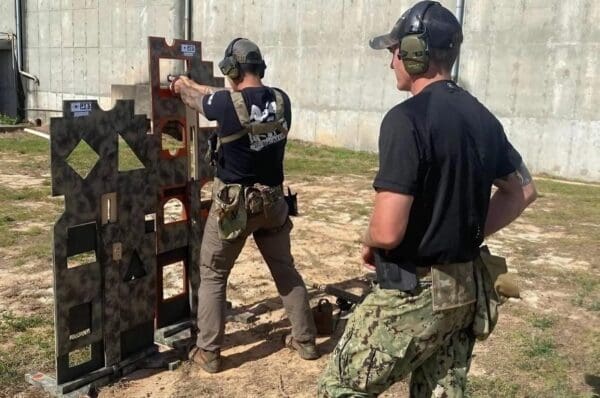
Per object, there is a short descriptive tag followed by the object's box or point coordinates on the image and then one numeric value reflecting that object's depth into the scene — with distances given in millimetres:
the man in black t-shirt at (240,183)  3764
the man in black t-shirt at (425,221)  2225
